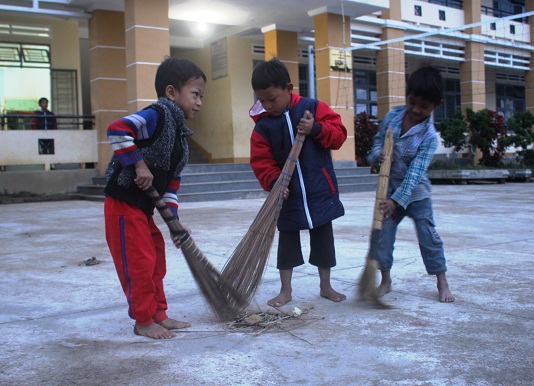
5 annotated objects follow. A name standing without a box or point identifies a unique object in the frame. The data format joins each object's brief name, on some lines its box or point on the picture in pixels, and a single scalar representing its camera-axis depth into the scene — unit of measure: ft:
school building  35.86
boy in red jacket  9.70
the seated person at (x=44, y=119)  37.18
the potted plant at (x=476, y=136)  46.98
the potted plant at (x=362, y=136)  47.06
